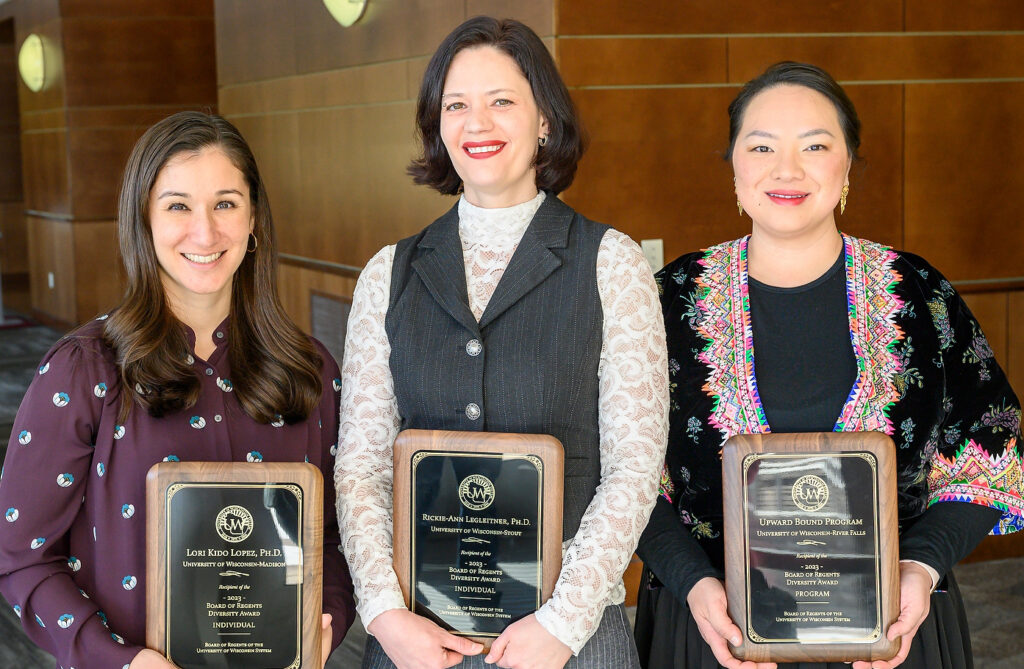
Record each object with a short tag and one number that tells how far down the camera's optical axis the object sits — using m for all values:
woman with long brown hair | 1.70
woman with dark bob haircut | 1.76
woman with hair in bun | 1.91
